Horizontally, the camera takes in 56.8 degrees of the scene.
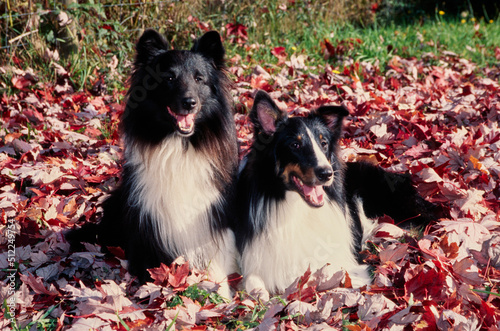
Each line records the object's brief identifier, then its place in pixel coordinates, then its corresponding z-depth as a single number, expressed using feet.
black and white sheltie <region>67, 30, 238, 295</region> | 9.49
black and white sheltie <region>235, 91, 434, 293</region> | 9.79
